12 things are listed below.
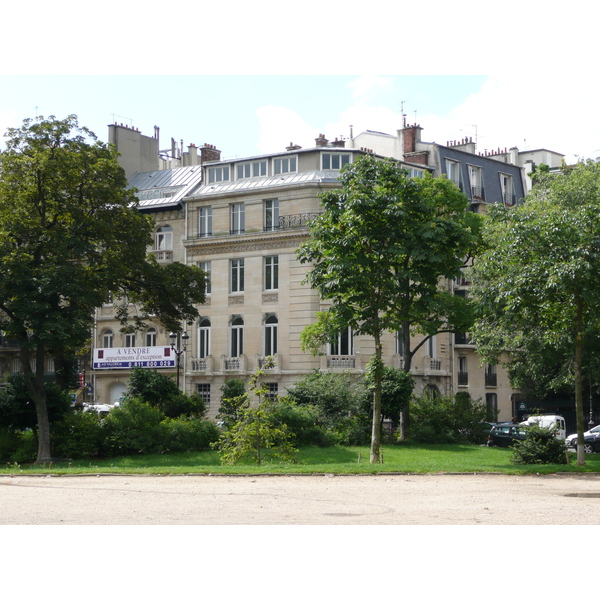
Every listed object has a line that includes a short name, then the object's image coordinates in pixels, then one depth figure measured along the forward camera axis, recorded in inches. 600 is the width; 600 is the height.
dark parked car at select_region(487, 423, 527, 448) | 1619.7
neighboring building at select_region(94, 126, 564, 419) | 2155.5
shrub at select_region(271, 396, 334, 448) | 1365.7
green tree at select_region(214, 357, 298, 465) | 1004.1
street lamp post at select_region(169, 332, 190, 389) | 2203.0
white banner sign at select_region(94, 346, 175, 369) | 2293.3
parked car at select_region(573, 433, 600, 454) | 1636.3
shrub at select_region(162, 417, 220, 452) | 1291.8
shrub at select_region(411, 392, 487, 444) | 1572.3
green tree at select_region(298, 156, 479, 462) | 1029.8
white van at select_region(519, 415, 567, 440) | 1694.9
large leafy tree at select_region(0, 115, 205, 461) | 1149.1
